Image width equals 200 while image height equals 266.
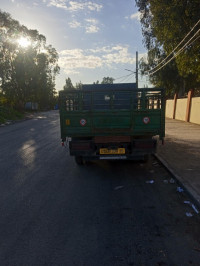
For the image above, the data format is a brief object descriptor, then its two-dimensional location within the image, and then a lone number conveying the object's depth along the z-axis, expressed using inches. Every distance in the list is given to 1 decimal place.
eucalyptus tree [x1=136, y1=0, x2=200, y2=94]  540.7
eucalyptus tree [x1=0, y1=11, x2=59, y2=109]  1455.5
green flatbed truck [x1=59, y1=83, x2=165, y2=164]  230.7
